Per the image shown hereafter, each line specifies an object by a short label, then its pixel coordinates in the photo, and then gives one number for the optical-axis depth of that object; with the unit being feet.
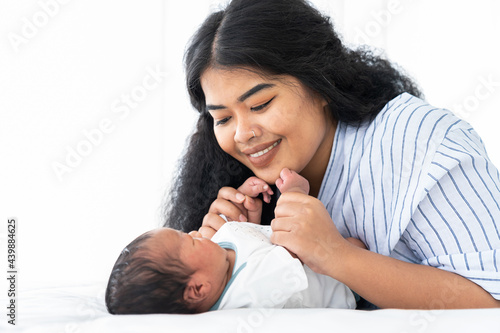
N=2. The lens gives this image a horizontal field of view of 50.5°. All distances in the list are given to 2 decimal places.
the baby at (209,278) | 3.31
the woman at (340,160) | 3.63
